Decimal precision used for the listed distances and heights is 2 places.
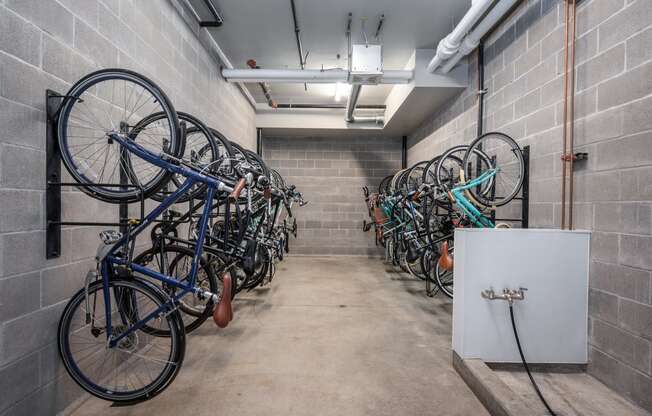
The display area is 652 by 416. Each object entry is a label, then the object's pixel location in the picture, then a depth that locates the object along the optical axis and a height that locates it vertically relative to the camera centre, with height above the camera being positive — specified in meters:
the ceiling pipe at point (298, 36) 2.91 +1.78
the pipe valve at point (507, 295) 1.82 -0.49
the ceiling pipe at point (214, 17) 2.80 +1.74
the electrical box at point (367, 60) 3.37 +1.55
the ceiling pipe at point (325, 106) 5.57 +1.76
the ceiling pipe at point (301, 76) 3.59 +1.50
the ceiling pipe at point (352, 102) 4.16 +1.53
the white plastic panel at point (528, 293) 1.87 -0.49
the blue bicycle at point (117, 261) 1.50 -0.29
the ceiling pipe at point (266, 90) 3.80 +1.68
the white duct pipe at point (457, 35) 2.37 +1.52
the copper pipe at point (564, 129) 2.05 +0.53
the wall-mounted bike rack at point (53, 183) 1.45 +0.08
